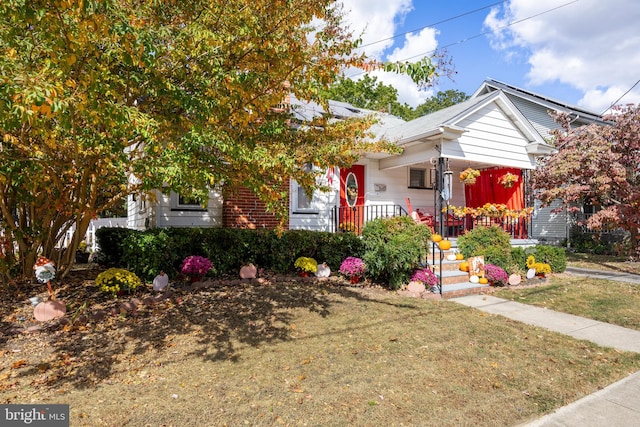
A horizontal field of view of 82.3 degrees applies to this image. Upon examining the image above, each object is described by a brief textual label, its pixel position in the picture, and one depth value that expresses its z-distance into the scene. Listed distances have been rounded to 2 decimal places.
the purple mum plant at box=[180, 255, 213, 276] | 6.67
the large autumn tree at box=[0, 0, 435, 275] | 2.99
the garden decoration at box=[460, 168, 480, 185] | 10.67
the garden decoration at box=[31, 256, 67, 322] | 4.81
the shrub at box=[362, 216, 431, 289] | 7.02
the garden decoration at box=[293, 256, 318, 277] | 7.69
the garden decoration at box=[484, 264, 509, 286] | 8.14
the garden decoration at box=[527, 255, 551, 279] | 8.99
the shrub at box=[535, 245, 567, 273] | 9.79
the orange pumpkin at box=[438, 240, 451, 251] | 7.40
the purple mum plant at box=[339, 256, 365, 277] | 7.62
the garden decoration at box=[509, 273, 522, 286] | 8.40
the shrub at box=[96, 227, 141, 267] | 8.09
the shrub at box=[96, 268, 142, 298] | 5.67
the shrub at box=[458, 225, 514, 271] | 8.66
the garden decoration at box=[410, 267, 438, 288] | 7.27
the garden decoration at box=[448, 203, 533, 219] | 10.23
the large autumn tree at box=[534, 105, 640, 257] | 10.67
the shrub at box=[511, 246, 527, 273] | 8.92
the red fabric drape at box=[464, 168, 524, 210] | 11.90
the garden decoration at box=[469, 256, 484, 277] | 8.12
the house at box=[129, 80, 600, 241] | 8.98
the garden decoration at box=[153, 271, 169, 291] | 6.17
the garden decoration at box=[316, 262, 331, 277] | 7.87
